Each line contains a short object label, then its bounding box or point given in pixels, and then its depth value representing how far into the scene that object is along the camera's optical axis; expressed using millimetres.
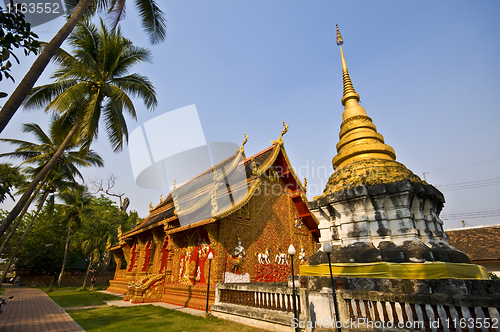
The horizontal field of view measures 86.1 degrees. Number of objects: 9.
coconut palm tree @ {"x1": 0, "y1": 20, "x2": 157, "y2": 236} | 9602
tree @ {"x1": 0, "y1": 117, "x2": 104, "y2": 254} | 14023
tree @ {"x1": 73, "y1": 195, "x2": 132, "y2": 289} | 24016
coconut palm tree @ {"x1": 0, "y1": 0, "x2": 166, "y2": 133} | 4336
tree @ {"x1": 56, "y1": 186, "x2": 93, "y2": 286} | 25462
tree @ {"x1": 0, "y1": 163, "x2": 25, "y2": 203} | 7258
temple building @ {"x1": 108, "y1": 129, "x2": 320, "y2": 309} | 9531
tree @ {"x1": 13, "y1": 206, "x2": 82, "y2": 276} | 29986
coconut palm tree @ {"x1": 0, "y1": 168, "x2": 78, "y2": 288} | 16473
